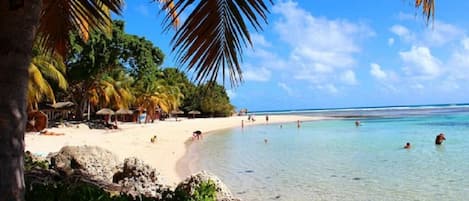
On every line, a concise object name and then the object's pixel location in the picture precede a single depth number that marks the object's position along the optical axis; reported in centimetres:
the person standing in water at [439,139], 2194
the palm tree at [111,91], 3481
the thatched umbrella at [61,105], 2806
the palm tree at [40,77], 1759
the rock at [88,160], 828
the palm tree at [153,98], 4753
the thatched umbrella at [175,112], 5606
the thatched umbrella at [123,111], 3720
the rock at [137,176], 720
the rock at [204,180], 674
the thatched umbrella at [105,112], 3432
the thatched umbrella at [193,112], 6122
